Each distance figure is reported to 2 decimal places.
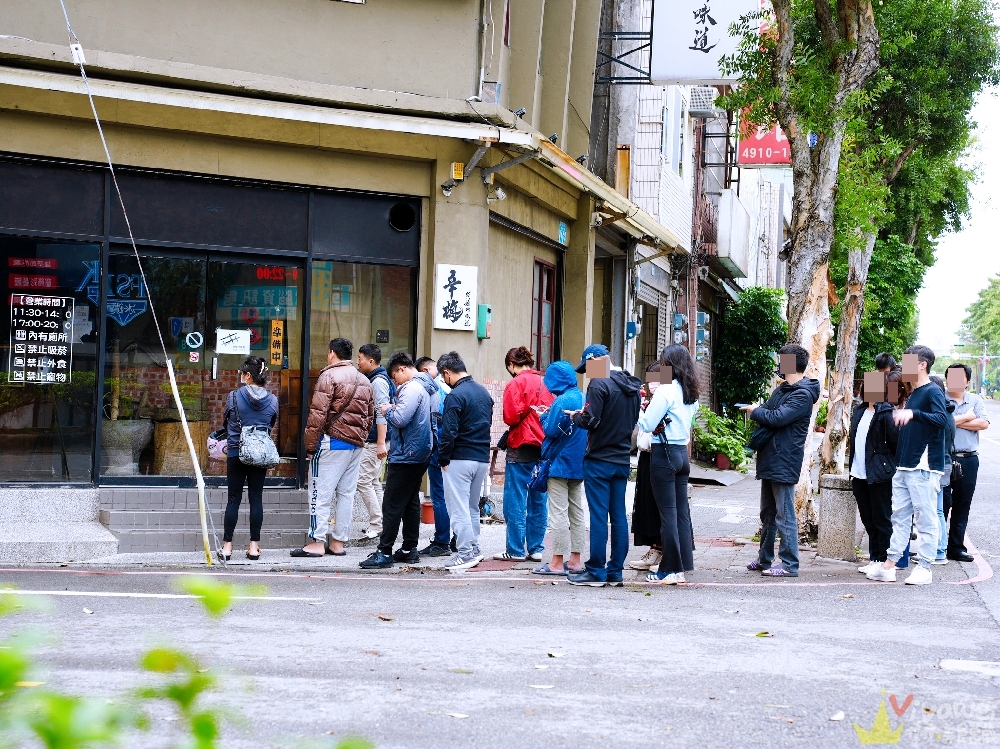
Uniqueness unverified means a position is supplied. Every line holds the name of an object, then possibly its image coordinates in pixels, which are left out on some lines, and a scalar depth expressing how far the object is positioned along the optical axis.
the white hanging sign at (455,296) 13.49
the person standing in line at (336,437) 10.83
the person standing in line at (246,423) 10.42
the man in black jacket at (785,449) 10.16
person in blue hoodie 9.88
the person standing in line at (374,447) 11.09
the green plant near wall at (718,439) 22.89
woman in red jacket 10.72
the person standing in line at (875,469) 10.64
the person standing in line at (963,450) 11.68
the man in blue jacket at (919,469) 9.86
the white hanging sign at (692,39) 15.96
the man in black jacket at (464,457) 10.42
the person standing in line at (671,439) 9.56
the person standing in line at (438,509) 11.06
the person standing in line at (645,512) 10.23
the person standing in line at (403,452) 10.34
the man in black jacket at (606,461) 9.45
